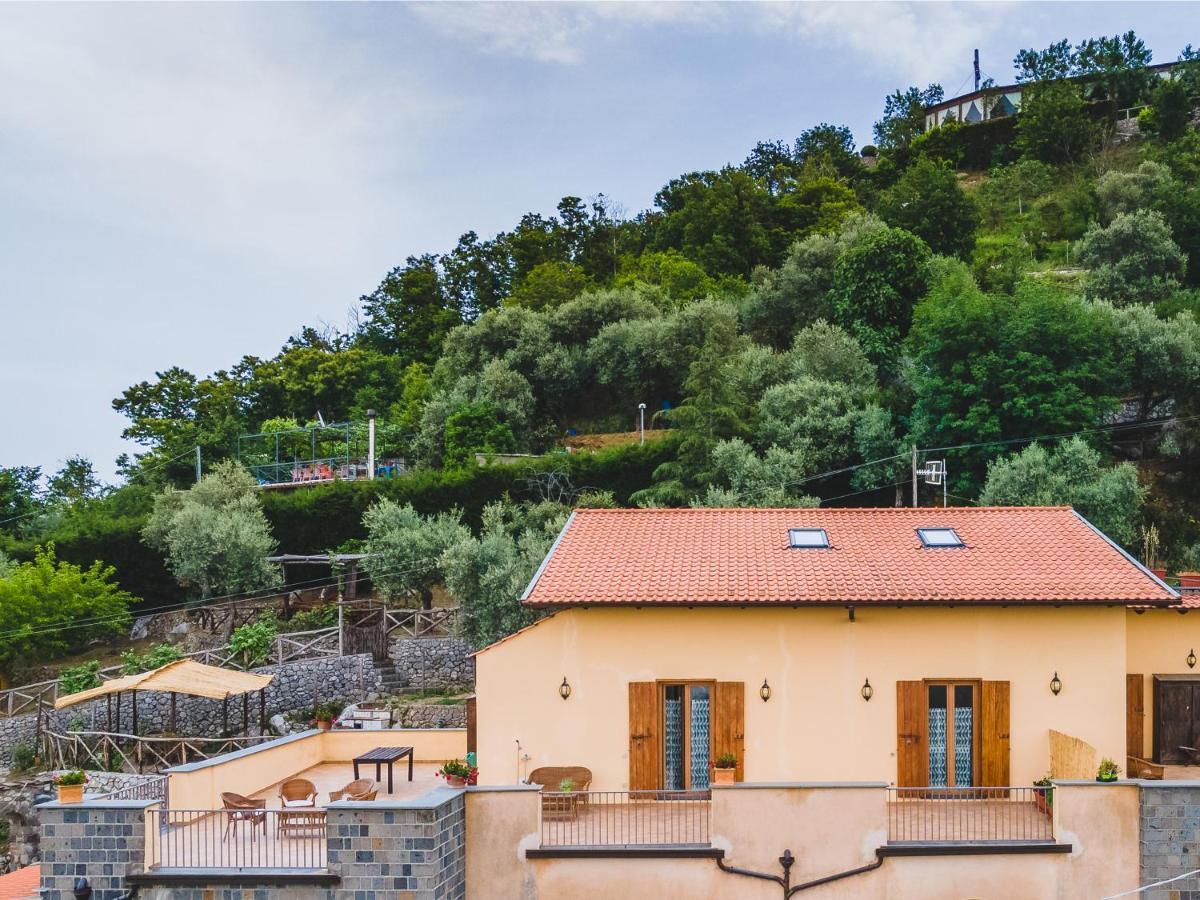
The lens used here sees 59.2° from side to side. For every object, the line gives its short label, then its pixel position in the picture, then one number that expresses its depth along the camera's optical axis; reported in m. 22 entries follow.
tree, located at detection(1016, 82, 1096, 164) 67.06
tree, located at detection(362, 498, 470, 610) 32.78
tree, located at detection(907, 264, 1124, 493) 31.56
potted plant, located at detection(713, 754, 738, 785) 13.52
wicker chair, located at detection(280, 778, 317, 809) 14.46
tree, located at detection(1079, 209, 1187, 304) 45.44
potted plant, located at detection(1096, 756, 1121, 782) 12.66
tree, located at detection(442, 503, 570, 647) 27.67
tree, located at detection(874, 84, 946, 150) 80.00
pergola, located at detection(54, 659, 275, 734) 20.25
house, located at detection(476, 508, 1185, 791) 14.40
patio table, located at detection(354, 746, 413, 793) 15.01
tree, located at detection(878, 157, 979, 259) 51.66
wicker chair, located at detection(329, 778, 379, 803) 13.70
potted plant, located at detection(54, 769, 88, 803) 12.98
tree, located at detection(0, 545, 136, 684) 31.23
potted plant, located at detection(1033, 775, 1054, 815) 13.27
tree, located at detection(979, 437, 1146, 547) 28.58
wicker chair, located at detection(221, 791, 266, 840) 13.03
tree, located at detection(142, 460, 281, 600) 35.09
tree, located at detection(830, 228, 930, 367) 44.22
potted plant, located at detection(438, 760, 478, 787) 13.58
